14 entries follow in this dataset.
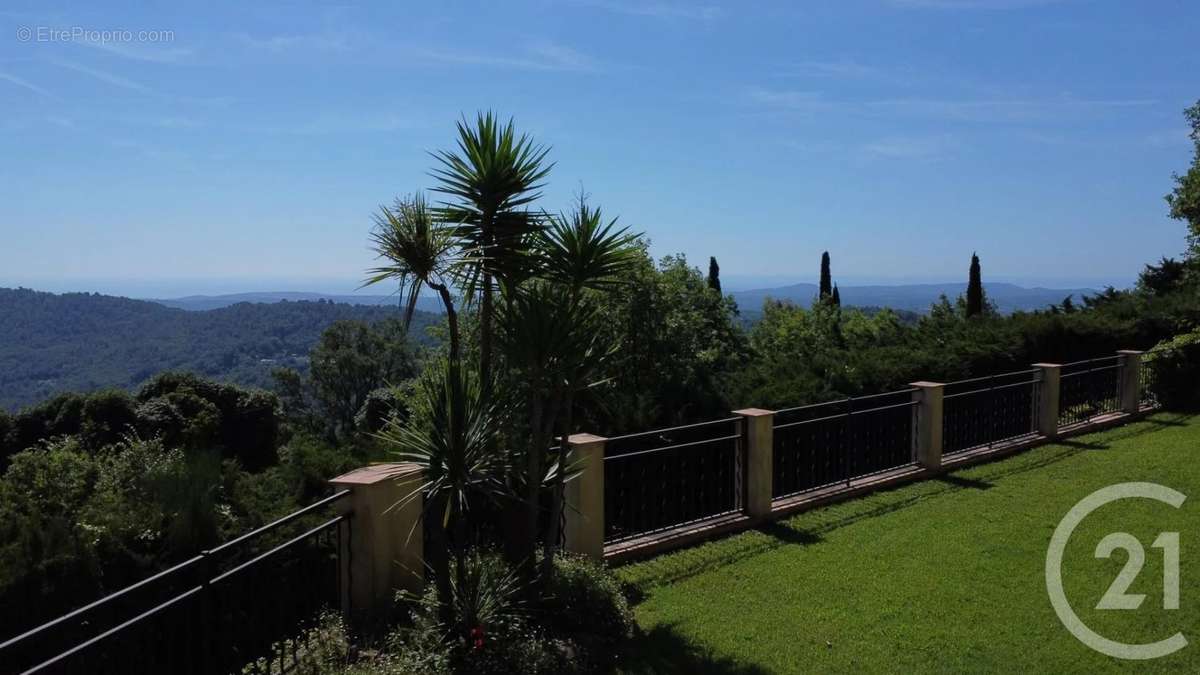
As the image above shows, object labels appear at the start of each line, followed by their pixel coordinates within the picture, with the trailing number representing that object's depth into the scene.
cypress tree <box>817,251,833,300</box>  53.41
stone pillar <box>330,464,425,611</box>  5.58
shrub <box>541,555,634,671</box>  5.40
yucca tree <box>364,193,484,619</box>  5.01
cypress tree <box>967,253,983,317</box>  44.64
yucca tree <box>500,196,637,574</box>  5.54
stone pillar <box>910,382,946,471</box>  10.50
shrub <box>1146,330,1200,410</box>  14.87
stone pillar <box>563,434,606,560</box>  6.90
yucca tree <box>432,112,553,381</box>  5.55
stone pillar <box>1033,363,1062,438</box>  12.52
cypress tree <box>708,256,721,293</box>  42.97
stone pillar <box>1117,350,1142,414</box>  14.35
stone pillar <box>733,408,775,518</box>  8.48
